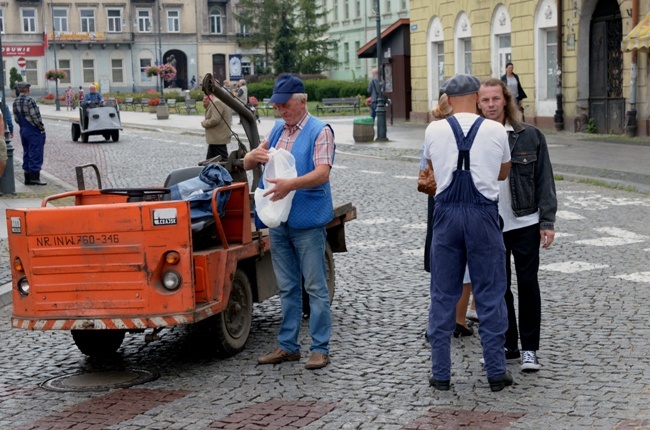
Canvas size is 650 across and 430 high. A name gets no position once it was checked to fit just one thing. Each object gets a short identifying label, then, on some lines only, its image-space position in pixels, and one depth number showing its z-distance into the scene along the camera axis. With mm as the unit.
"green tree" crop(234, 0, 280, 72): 87875
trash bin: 28641
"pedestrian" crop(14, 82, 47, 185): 19750
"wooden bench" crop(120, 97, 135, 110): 69138
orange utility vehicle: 6855
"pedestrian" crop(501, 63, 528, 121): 26714
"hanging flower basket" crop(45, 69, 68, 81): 79500
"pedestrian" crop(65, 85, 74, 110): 69750
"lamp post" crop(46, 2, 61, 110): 68625
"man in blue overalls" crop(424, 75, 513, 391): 6301
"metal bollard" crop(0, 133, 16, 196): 17938
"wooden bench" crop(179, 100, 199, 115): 57156
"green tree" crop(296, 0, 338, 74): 80625
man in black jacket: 6793
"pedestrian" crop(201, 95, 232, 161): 17422
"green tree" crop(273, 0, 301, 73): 80812
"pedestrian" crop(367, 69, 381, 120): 32616
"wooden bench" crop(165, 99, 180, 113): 60844
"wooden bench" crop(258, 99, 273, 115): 52984
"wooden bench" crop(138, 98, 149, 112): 66250
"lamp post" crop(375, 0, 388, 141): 28359
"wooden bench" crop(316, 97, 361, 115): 52000
